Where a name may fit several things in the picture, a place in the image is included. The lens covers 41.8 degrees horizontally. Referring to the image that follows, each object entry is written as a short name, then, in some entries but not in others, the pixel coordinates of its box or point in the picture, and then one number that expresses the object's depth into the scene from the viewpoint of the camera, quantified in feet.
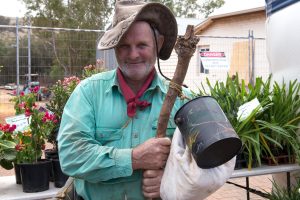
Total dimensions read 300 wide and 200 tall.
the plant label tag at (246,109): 11.28
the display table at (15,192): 9.53
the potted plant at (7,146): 10.05
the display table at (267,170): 10.86
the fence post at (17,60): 26.09
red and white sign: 28.27
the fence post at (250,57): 31.78
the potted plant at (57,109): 10.58
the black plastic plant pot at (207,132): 4.78
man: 5.72
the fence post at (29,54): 26.27
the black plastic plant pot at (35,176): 9.96
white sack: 4.93
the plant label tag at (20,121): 10.84
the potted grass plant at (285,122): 11.39
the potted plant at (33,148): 10.04
